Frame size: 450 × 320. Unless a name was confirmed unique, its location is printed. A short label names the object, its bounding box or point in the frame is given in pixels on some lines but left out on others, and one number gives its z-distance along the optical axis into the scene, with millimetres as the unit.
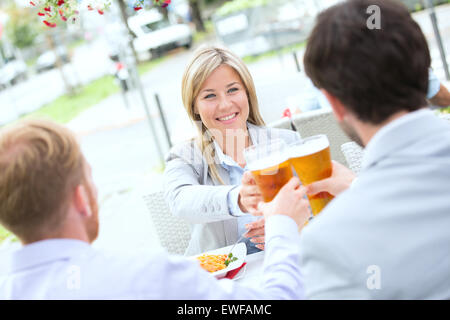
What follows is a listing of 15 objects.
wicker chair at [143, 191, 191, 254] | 2973
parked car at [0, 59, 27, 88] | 26266
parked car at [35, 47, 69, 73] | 29031
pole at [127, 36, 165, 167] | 6653
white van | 23081
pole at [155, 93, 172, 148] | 6679
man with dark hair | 1188
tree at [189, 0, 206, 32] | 28266
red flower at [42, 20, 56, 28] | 2571
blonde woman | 2488
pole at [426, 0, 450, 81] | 6737
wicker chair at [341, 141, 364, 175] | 2623
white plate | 1953
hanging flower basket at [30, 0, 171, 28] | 2418
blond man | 1238
